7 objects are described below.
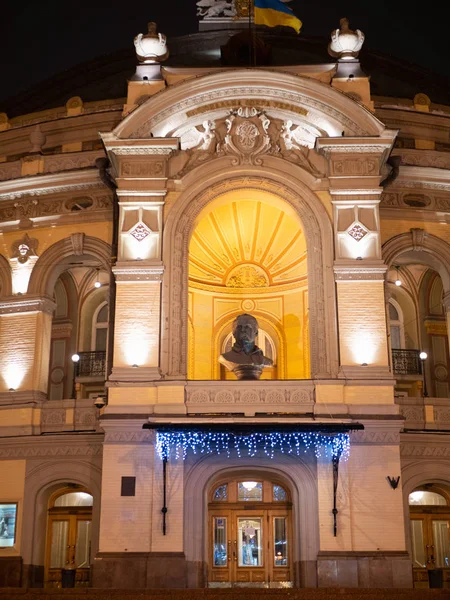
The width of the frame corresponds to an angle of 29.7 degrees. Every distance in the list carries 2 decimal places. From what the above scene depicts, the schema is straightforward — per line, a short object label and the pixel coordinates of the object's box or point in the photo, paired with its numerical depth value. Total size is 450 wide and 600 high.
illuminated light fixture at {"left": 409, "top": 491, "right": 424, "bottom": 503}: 28.43
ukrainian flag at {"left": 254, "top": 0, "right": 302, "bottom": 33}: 34.75
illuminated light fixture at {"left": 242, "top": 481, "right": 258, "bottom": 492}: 25.66
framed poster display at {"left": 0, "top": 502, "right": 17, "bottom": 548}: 25.66
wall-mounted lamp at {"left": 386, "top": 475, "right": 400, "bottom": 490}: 23.45
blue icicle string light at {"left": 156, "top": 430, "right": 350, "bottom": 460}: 23.38
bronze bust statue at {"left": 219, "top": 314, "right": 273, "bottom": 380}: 26.28
